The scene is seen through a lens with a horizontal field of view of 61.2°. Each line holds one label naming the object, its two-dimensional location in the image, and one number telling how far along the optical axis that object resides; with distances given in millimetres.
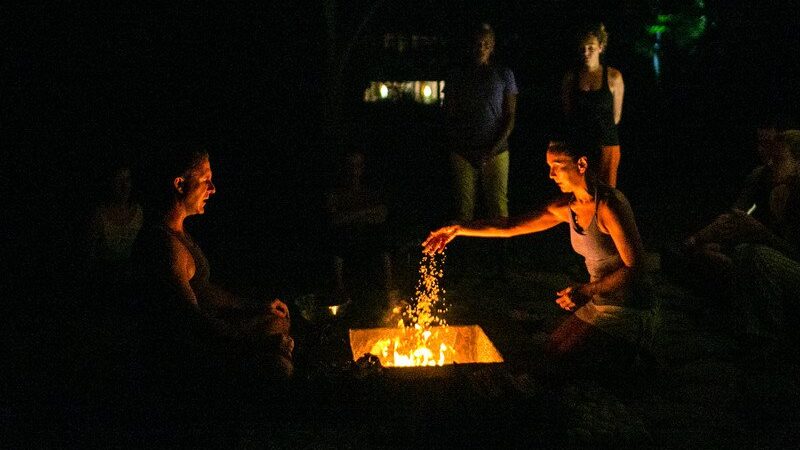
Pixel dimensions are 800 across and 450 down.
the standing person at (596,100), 6496
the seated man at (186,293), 3562
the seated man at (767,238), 4820
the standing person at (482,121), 6719
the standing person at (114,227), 5824
